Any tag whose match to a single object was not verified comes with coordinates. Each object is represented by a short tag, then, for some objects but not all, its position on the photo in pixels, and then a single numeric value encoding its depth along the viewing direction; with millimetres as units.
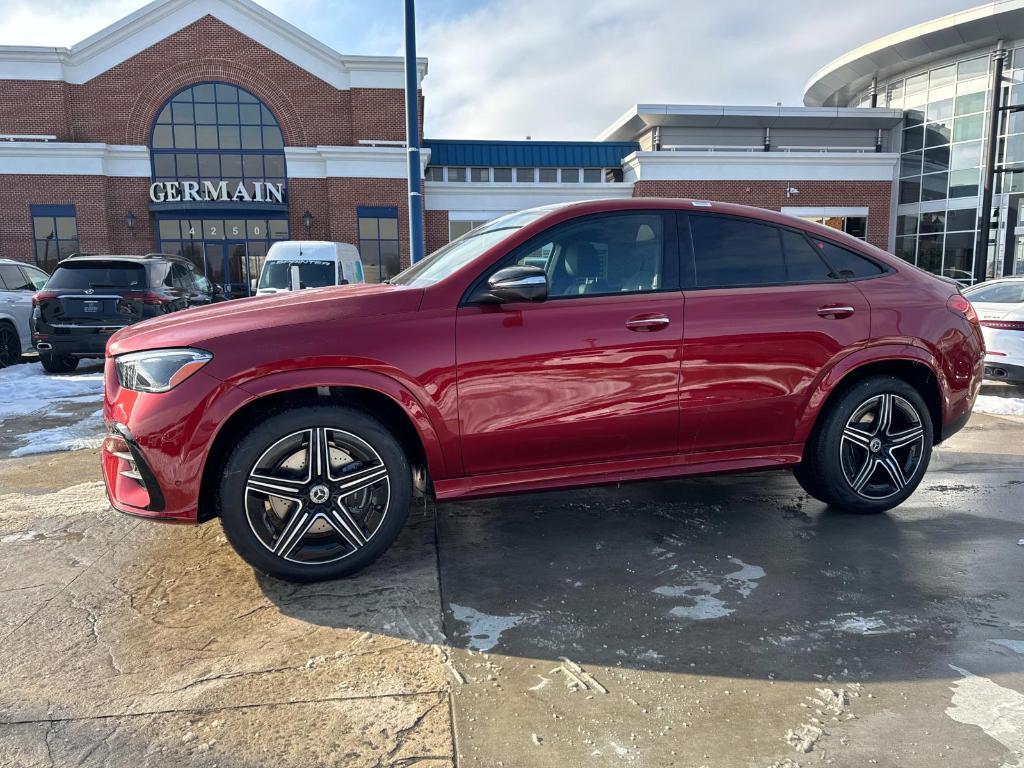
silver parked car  10711
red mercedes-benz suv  3111
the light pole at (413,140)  10516
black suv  9750
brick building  24172
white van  14445
